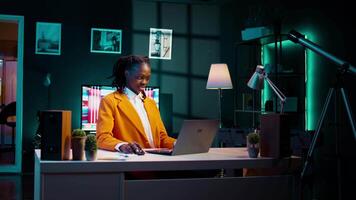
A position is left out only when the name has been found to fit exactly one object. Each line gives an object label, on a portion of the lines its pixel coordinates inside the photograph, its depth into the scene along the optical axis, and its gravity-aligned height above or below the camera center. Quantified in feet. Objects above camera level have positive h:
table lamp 8.11 +0.56
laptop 6.81 -0.48
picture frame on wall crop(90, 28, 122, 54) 19.58 +2.94
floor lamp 16.89 +1.20
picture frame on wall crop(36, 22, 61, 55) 19.12 +2.93
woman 8.27 -0.05
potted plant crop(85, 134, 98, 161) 6.15 -0.59
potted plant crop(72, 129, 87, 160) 6.15 -0.55
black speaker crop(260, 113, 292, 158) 6.97 -0.42
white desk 5.92 -1.05
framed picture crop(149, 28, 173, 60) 20.24 +2.92
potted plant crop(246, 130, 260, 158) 7.03 -0.58
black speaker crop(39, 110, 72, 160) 6.06 -0.39
